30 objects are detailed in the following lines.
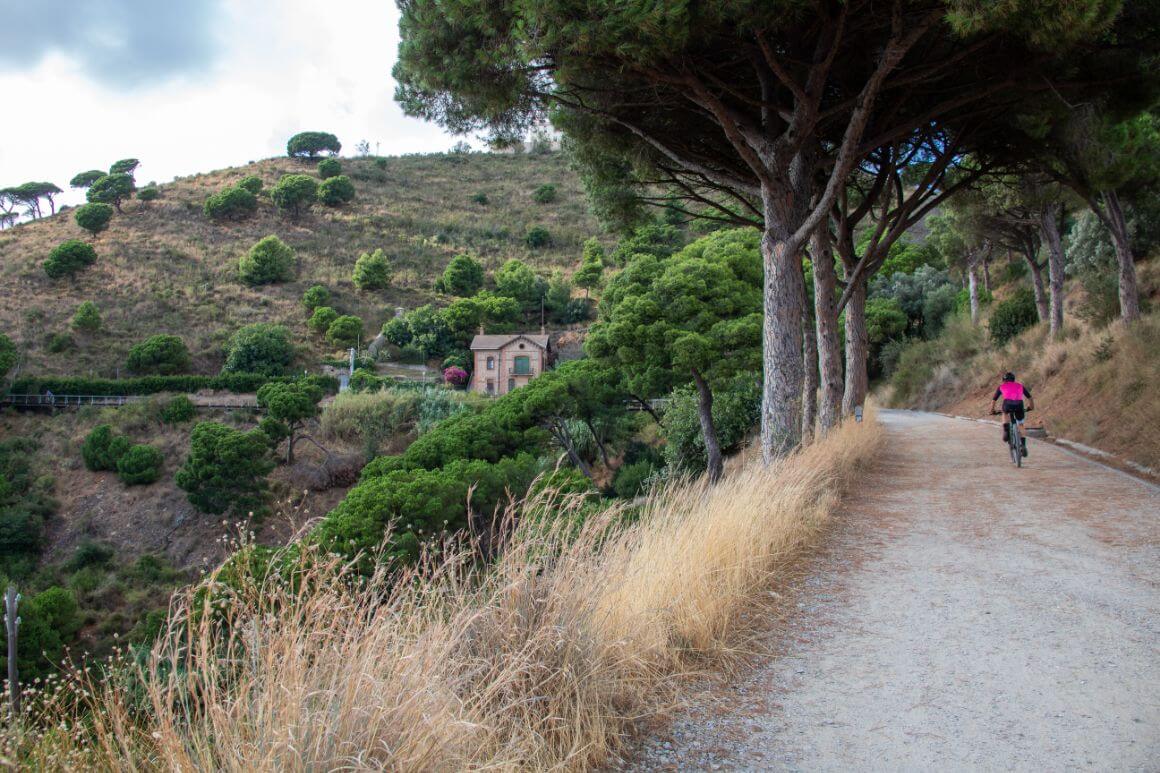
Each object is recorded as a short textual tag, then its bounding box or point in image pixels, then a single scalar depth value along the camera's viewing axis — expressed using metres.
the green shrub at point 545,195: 102.50
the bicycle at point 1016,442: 11.16
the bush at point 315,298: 65.75
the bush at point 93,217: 75.94
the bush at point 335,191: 93.50
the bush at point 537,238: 88.81
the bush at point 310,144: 116.25
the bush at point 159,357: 51.75
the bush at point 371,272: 71.38
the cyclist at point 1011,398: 11.41
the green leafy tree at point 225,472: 32.91
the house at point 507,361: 56.47
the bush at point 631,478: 27.05
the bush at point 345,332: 59.28
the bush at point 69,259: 63.88
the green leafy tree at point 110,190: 85.77
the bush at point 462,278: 73.06
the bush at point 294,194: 88.75
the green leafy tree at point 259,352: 53.09
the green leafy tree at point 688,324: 24.47
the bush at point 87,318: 55.50
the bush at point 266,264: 70.38
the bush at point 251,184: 90.88
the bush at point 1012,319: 28.66
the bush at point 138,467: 37.38
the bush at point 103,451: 38.53
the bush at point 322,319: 61.66
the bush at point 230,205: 85.88
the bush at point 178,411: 43.41
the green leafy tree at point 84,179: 97.50
